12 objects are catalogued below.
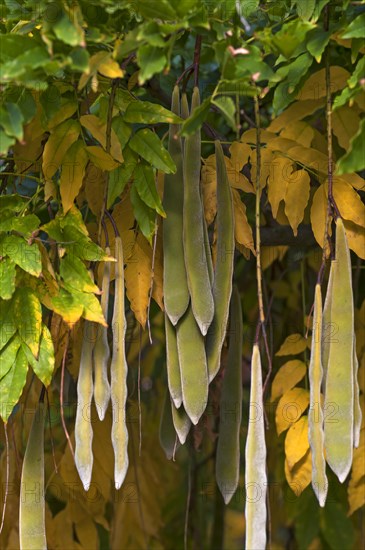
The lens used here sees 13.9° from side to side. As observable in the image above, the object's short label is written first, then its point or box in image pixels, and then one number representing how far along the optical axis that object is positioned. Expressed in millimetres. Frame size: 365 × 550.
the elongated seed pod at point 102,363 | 801
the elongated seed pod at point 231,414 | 856
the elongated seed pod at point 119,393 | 789
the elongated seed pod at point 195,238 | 792
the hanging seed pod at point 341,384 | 778
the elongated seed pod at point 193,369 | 792
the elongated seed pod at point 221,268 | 803
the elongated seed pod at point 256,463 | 766
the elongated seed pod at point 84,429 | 792
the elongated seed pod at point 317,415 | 774
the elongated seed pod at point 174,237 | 799
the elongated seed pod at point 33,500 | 825
